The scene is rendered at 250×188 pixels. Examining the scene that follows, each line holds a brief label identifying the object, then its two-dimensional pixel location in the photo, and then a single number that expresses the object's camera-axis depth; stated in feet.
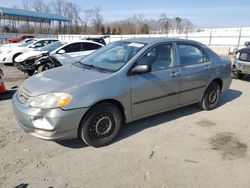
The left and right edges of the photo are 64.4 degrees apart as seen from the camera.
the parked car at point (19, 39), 72.40
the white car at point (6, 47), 34.20
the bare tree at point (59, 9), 182.15
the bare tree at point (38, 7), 172.56
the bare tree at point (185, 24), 209.84
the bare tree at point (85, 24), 194.49
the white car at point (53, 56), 23.28
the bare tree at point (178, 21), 202.25
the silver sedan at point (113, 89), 9.04
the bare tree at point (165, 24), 195.93
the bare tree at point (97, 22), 193.13
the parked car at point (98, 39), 39.61
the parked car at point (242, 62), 22.05
